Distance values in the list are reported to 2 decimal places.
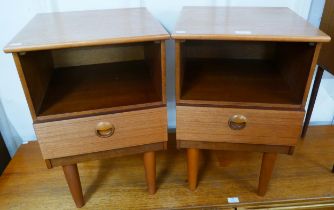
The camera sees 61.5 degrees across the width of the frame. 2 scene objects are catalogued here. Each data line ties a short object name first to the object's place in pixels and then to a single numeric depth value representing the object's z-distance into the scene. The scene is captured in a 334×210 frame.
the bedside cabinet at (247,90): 0.66
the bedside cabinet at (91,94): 0.65
